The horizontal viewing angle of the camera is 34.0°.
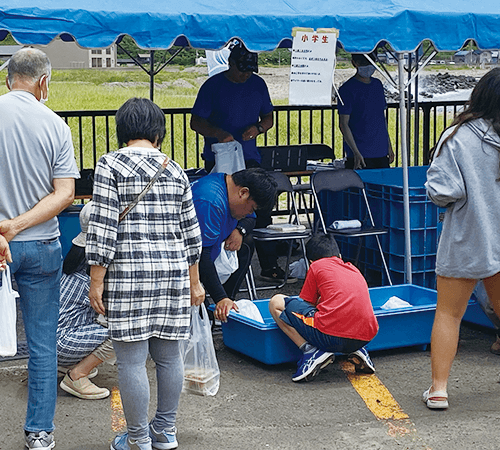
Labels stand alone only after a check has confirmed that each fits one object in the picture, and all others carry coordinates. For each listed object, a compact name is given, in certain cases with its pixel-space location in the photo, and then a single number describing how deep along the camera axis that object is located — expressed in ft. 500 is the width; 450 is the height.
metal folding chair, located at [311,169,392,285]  22.94
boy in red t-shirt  15.31
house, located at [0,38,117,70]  102.34
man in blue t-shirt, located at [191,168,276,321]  15.71
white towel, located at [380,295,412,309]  18.13
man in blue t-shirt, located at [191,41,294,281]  23.98
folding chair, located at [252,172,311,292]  21.01
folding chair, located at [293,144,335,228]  30.42
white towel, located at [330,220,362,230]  22.32
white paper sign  18.22
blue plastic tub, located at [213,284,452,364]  16.33
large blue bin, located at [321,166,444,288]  21.42
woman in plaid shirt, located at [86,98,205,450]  11.30
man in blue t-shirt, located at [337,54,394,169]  26.76
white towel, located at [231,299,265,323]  17.57
